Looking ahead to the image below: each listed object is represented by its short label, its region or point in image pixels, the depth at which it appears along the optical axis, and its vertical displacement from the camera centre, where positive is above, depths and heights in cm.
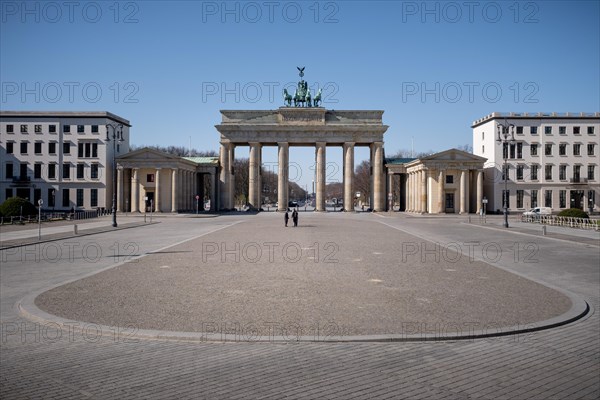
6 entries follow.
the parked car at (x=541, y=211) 6612 -181
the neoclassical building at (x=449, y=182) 7544 +268
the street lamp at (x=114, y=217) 4375 -170
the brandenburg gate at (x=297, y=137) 8225 +1085
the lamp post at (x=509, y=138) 7652 +980
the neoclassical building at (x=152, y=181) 7438 +304
